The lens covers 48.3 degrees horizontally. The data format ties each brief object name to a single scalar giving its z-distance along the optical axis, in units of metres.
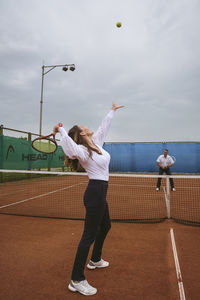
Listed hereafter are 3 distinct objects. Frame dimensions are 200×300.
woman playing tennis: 2.22
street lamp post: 15.00
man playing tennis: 9.69
